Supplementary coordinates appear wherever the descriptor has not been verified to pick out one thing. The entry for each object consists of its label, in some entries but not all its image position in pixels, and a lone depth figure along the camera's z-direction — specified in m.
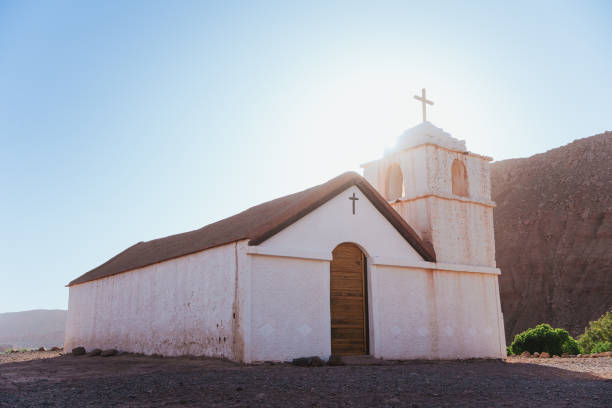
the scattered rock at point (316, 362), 12.82
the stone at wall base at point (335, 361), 13.18
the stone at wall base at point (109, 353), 18.88
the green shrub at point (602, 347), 21.48
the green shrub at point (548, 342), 20.03
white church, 13.39
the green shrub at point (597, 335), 25.91
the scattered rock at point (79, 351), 21.14
